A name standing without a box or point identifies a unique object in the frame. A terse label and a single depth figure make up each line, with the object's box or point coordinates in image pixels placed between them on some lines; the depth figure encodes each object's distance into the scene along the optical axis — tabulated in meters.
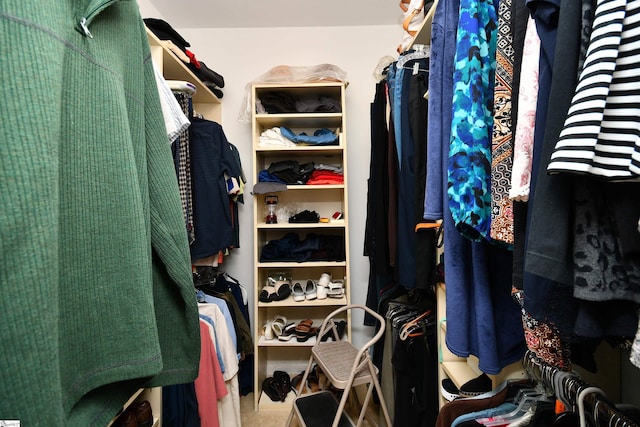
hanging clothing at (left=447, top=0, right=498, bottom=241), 0.73
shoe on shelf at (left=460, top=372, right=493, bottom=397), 1.08
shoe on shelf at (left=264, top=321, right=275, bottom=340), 2.17
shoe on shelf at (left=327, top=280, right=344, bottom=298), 2.18
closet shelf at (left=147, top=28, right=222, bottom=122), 1.45
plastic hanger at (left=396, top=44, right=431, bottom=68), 1.43
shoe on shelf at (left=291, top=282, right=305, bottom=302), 2.17
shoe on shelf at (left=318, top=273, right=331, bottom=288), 2.22
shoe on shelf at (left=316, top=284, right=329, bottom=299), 2.18
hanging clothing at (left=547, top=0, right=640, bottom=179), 0.37
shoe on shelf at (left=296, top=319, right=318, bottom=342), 2.15
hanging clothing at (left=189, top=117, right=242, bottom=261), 1.77
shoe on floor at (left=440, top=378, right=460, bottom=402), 1.22
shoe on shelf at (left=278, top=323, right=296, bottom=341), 2.16
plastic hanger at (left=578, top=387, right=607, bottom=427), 0.67
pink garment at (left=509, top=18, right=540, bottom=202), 0.55
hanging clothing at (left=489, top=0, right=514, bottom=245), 0.66
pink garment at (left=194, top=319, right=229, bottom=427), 1.51
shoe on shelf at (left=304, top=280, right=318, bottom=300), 2.17
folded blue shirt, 2.16
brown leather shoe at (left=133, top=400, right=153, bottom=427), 1.27
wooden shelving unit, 2.14
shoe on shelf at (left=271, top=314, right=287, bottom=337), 2.21
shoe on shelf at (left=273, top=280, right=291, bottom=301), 2.18
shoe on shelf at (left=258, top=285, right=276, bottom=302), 2.17
